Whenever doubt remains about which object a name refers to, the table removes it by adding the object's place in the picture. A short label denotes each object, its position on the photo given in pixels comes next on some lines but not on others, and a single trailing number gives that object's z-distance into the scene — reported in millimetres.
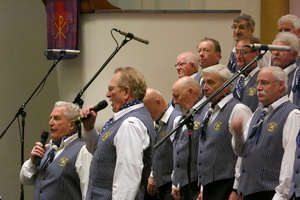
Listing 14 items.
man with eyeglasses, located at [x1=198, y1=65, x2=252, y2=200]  7944
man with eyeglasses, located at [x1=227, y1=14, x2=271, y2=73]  9815
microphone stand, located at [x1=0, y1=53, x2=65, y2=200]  9174
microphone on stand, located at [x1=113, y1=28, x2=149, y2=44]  8611
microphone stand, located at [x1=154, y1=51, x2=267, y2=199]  7167
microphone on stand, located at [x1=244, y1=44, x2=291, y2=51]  7034
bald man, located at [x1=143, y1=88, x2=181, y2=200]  9344
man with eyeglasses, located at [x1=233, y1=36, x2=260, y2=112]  8587
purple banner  10792
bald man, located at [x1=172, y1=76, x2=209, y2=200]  8497
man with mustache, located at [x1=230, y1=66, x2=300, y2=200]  7050
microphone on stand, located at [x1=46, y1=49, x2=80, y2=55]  8827
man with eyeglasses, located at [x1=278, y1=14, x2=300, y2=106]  9068
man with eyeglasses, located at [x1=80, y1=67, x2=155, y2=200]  6997
